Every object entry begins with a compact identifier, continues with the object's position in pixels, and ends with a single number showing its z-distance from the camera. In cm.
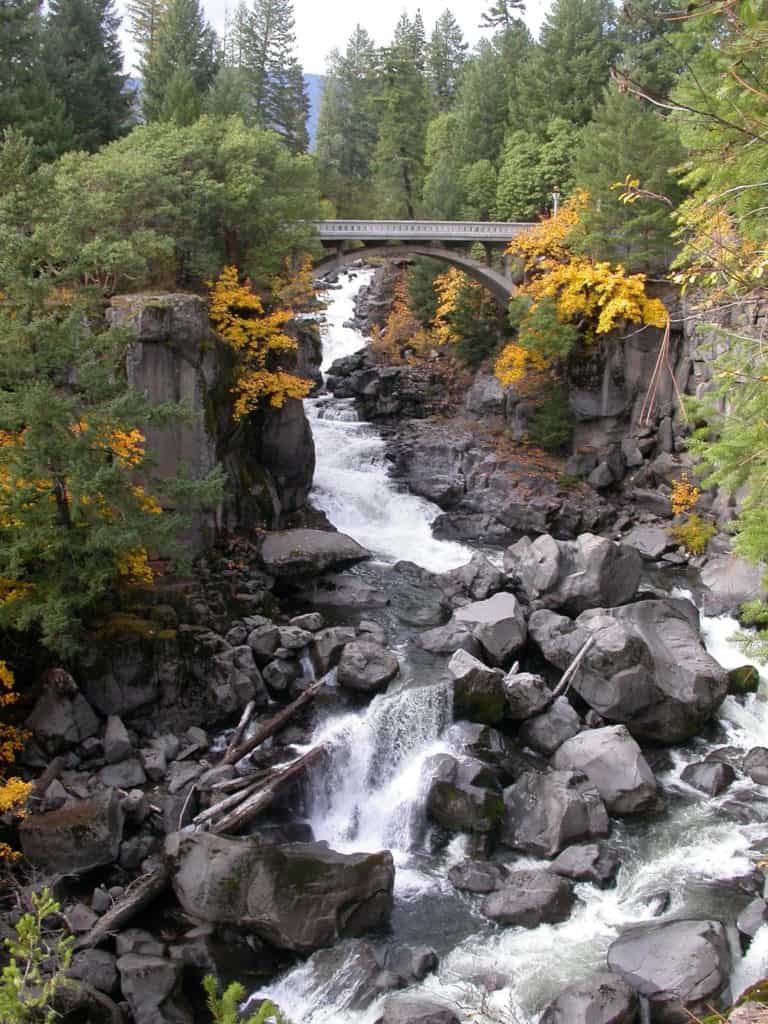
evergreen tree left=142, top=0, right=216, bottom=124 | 3369
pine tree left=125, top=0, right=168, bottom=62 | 4247
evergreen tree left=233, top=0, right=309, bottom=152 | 4491
